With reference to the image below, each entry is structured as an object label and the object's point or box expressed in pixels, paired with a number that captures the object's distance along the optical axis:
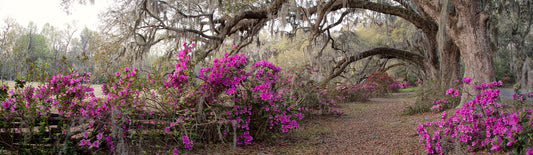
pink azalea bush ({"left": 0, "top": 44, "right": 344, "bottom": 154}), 2.50
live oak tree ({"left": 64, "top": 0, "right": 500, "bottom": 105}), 5.25
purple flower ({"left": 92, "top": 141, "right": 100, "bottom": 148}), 2.56
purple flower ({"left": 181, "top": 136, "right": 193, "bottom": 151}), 3.10
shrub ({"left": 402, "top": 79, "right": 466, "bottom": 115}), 6.52
